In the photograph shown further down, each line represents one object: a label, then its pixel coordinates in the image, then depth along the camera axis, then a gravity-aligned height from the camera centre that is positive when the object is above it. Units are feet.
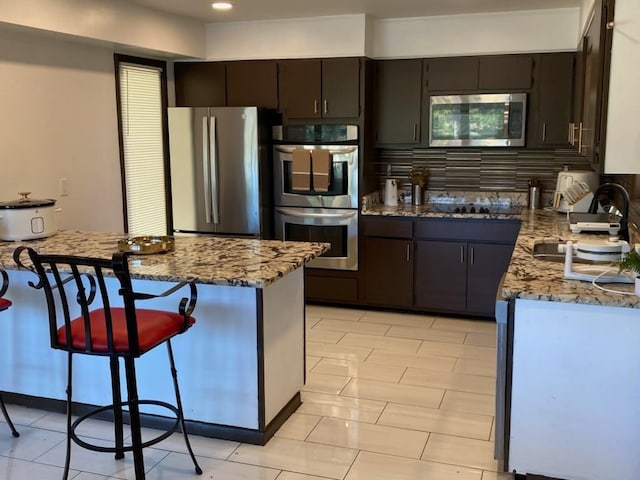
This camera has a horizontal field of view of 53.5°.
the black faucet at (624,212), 11.32 -1.16
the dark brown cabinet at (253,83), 17.19 +1.80
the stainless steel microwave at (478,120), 16.24 +0.74
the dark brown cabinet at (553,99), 15.75 +1.23
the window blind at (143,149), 16.07 +0.02
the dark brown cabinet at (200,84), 17.63 +1.83
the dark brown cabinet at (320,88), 16.56 +1.61
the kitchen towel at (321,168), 16.71 -0.49
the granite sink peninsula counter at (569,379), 7.81 -2.90
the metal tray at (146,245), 10.24 -1.54
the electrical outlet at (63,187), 13.99 -0.81
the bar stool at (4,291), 9.37 -2.09
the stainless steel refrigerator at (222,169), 16.79 -0.52
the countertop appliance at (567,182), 15.34 -0.82
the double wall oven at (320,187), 16.76 -1.00
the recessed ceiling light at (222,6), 14.53 +3.33
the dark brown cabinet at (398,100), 17.01 +1.32
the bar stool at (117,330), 7.47 -2.23
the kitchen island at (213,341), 9.51 -3.07
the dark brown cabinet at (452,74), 16.48 +1.94
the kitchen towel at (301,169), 16.84 -0.52
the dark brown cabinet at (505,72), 16.05 +1.93
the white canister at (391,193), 17.89 -1.24
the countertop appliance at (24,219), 11.23 -1.22
